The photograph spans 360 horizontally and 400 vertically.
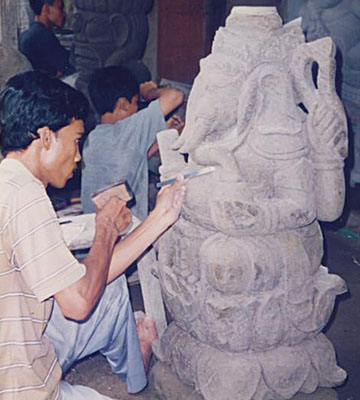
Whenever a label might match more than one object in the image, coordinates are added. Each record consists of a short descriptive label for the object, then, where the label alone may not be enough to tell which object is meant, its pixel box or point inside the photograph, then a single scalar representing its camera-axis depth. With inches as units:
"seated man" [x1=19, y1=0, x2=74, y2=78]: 251.0
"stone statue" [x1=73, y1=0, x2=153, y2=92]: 271.9
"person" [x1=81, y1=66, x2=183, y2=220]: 149.0
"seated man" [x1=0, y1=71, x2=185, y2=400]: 82.1
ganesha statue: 106.3
